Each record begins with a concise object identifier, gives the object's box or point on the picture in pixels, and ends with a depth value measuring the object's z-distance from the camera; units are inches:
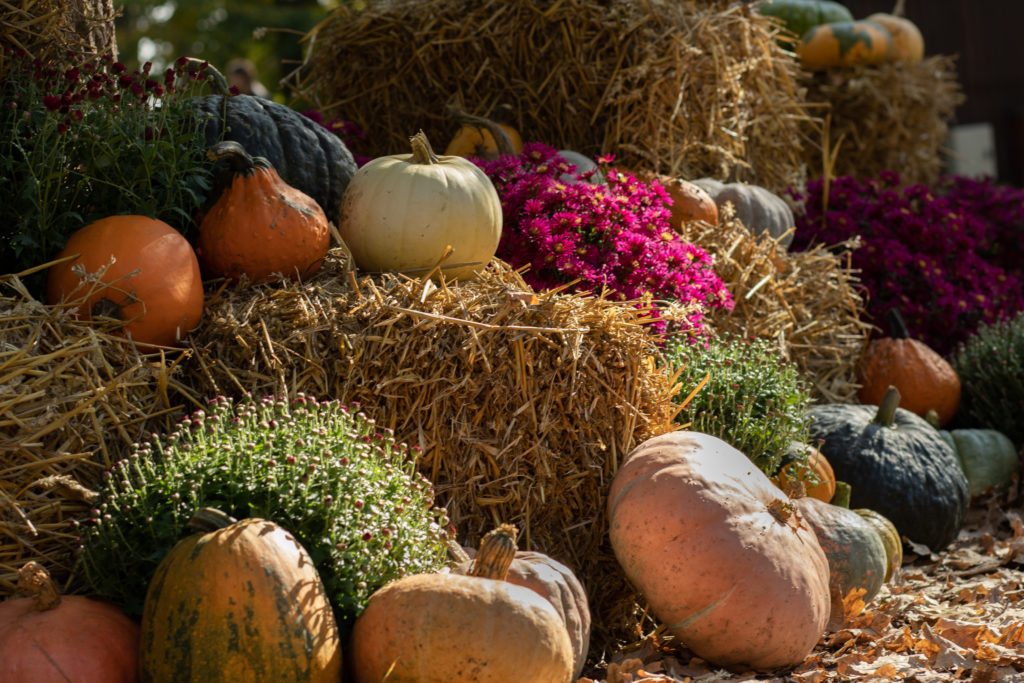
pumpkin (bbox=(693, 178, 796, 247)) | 414.6
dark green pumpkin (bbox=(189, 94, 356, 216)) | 286.7
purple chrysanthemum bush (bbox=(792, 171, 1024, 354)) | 435.2
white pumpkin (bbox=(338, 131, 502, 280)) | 261.6
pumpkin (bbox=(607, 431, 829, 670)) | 217.8
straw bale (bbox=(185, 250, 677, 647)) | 226.4
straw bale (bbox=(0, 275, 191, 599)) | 192.9
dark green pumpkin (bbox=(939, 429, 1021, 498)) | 371.6
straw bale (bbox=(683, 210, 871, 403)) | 362.6
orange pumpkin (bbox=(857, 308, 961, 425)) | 398.0
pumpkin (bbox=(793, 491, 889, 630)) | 265.6
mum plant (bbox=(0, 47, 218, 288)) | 228.2
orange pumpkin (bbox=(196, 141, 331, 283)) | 250.1
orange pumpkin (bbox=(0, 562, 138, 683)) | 169.9
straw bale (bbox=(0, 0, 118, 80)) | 251.4
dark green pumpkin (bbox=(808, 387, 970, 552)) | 321.7
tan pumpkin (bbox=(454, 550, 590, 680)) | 204.1
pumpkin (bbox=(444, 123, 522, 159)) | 380.8
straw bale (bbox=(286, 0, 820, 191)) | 410.6
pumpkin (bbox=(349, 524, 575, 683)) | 171.6
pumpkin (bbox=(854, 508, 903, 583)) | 296.4
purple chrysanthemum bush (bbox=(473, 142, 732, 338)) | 296.7
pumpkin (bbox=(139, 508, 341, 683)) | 165.9
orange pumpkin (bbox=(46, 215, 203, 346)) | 222.1
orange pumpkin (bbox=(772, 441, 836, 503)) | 291.7
